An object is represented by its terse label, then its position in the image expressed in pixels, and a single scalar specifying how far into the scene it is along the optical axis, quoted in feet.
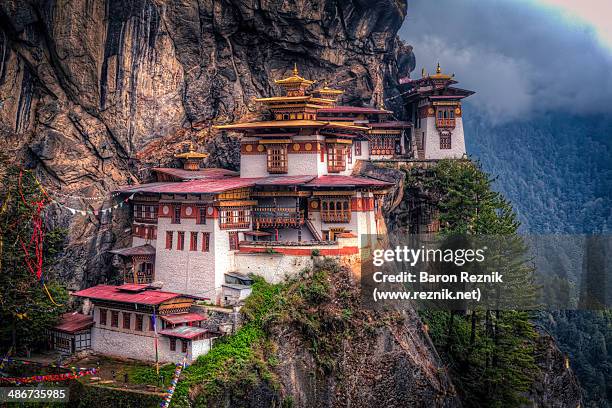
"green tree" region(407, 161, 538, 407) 159.84
